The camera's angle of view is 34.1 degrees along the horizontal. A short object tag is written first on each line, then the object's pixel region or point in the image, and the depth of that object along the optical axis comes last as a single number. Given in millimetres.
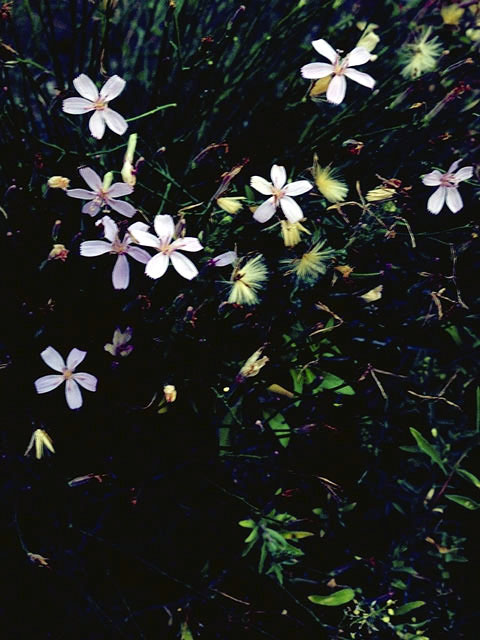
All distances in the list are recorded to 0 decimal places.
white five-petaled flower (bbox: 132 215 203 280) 232
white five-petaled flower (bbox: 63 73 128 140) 235
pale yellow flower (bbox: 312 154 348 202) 240
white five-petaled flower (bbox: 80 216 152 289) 233
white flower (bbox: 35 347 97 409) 239
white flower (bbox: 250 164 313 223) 235
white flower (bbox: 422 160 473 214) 257
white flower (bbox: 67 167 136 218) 232
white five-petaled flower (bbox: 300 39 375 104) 242
